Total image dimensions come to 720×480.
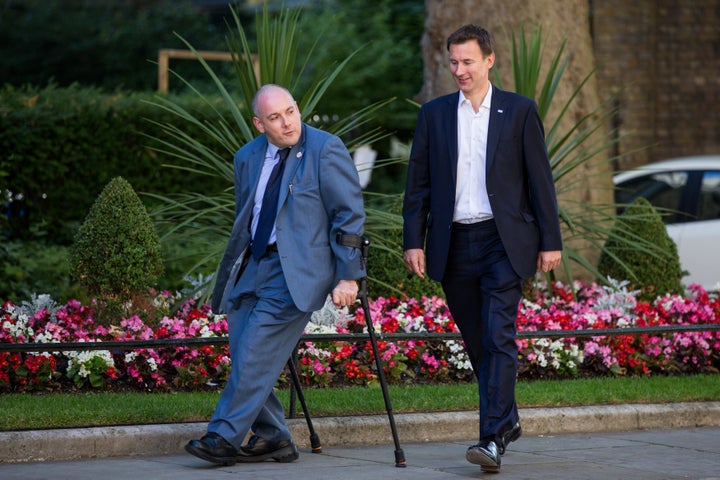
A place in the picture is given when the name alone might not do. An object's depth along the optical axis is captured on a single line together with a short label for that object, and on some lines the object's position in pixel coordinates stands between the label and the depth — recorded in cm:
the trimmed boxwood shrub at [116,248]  1692
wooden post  3150
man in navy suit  1219
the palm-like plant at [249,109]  1764
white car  2442
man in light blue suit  1189
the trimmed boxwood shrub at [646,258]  2052
